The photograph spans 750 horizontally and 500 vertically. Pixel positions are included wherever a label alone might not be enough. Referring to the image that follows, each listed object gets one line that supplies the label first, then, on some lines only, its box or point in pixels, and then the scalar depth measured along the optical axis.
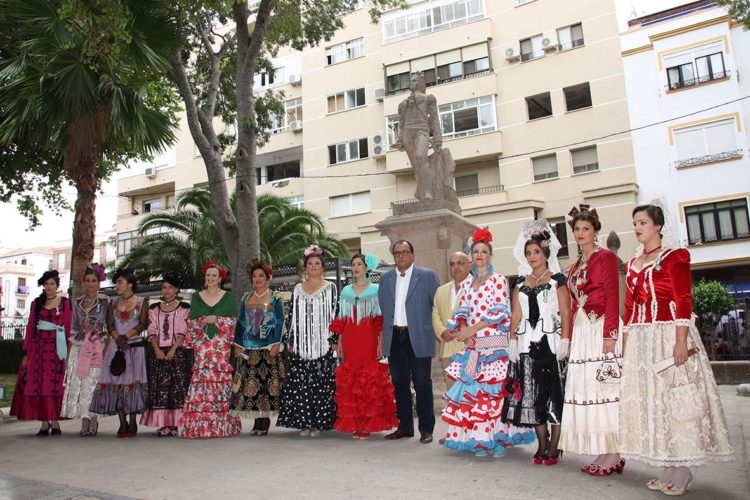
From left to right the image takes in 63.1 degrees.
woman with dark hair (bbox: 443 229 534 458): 5.08
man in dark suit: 6.02
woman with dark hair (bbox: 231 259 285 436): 6.66
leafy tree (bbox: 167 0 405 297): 13.47
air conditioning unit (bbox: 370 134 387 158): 28.66
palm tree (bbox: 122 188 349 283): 20.09
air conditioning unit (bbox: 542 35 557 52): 25.52
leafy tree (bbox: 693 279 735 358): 15.05
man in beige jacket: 5.99
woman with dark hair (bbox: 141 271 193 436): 6.96
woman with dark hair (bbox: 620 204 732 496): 3.86
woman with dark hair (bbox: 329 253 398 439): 6.24
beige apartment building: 24.77
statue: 9.35
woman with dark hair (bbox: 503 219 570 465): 4.75
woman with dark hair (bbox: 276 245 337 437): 6.48
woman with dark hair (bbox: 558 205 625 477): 4.34
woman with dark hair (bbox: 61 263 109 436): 7.25
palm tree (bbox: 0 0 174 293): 9.20
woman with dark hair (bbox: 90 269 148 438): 7.01
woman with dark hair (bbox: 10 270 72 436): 7.33
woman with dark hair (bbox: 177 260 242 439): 6.65
